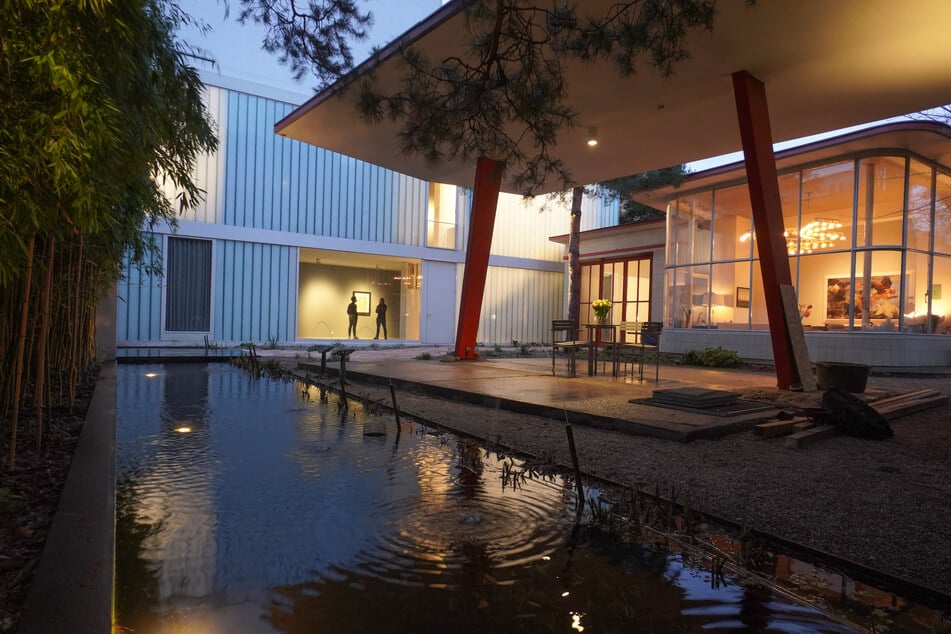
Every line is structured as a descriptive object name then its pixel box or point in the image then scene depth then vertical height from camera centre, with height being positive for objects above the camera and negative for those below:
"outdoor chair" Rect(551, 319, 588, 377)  7.35 -0.16
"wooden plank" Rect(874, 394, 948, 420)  5.13 -0.80
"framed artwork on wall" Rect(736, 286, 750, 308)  11.48 +0.54
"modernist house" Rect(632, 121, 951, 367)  9.56 +1.42
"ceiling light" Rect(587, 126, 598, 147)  8.43 +2.88
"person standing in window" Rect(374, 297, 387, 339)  18.11 -0.09
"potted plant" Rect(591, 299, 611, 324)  7.95 +0.13
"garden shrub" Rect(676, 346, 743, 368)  10.32 -0.72
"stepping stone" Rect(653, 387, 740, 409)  4.93 -0.71
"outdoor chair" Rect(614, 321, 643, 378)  7.12 -0.47
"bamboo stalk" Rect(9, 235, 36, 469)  2.61 -0.28
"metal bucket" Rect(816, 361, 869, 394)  5.88 -0.56
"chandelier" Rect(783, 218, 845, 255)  10.45 +1.75
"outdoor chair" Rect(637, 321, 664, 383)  7.07 -0.20
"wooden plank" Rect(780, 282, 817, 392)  6.34 -0.19
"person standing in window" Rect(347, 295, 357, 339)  18.48 -0.19
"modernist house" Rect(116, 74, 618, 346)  13.82 +1.72
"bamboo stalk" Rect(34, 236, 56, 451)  2.93 -0.23
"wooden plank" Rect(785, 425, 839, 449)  3.88 -0.83
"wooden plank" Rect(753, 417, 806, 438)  4.15 -0.82
